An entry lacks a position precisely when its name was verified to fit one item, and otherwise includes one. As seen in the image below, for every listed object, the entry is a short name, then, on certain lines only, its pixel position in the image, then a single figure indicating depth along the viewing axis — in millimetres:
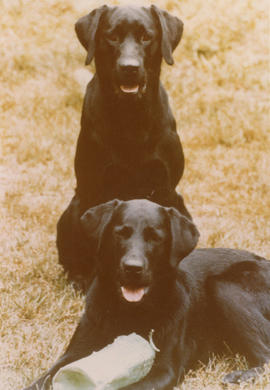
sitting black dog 8716
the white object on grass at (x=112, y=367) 6459
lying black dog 7071
